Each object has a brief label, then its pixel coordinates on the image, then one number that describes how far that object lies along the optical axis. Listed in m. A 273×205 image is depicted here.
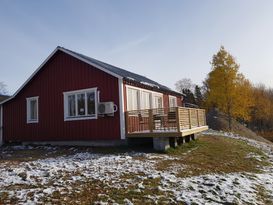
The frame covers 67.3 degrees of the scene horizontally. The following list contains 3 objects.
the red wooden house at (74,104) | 9.40
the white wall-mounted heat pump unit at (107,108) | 9.25
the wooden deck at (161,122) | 8.29
